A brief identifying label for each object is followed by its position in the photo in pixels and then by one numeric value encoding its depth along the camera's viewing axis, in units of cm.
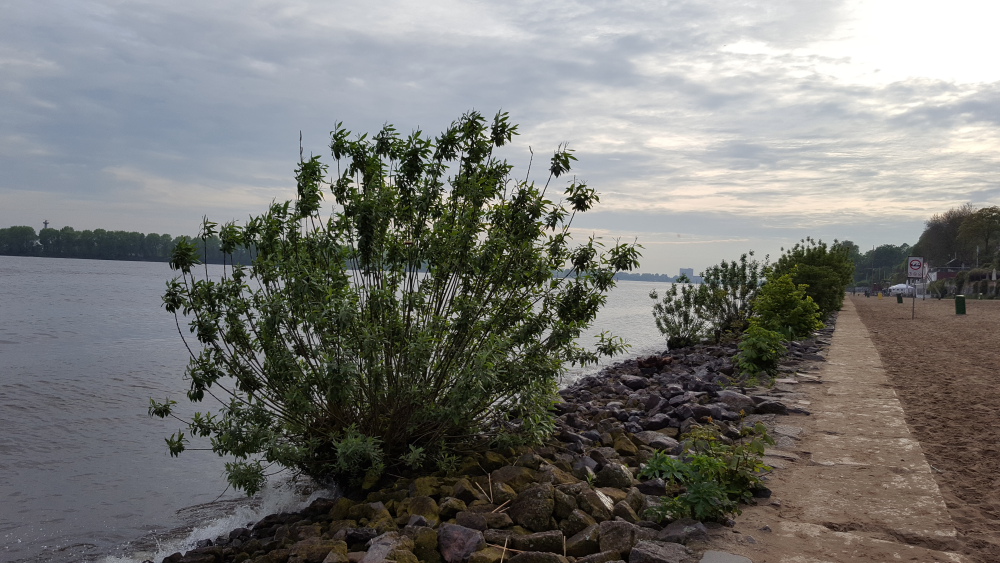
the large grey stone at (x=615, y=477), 512
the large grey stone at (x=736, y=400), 779
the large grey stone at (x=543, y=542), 403
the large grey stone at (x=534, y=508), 439
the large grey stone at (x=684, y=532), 401
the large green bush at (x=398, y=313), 538
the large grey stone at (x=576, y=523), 423
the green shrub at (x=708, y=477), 429
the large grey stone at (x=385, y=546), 396
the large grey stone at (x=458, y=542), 406
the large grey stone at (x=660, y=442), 615
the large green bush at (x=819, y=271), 2273
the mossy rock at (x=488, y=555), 389
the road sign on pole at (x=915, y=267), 3053
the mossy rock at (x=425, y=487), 512
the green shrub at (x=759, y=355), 1009
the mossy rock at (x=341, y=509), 519
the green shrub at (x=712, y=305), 1792
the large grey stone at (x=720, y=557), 368
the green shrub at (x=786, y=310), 1286
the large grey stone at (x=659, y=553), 368
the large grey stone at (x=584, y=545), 398
